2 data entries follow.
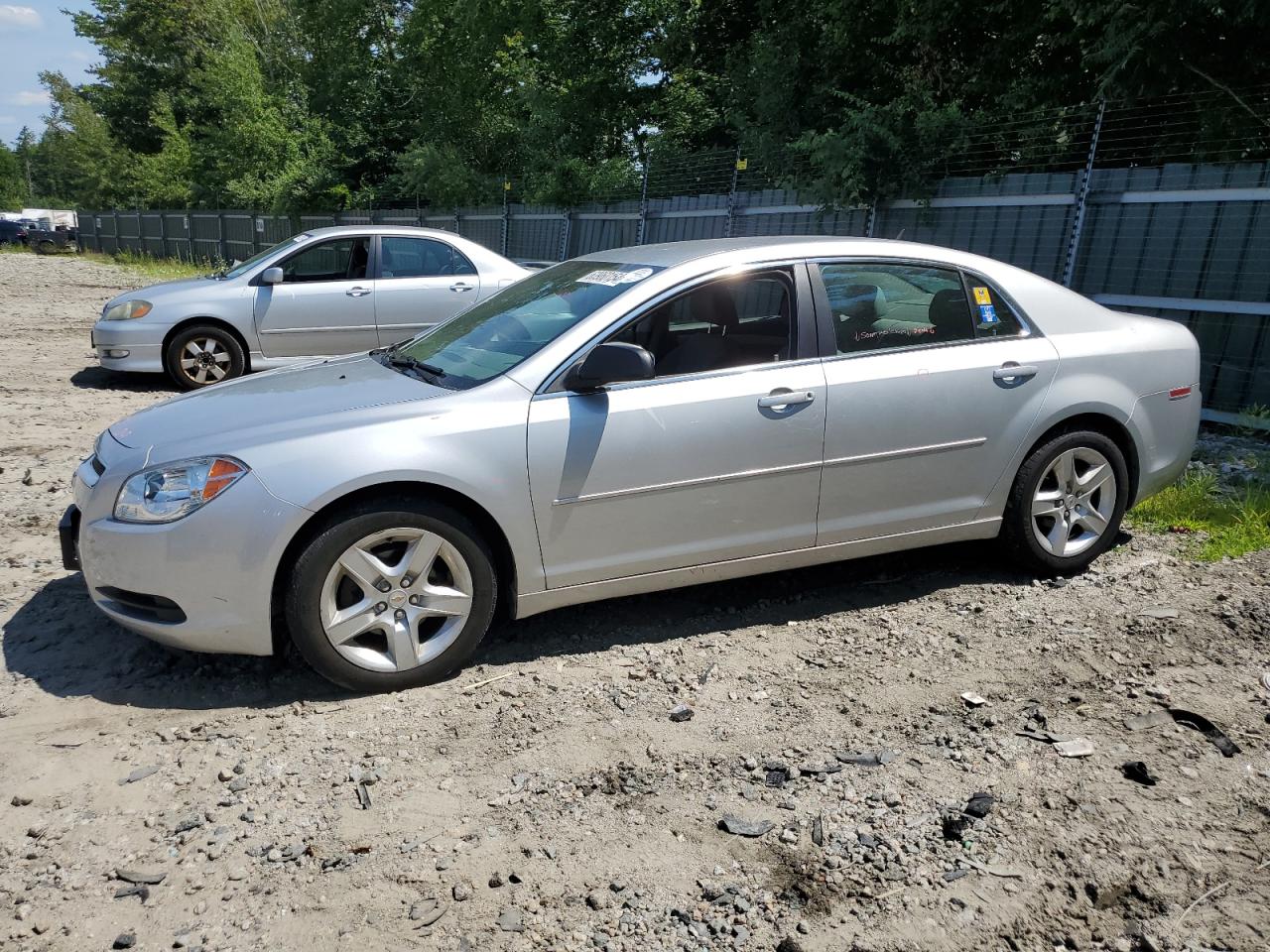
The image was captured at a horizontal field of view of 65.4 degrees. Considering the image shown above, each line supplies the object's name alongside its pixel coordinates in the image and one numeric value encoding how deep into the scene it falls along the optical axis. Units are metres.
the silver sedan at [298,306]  9.48
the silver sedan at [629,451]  3.51
